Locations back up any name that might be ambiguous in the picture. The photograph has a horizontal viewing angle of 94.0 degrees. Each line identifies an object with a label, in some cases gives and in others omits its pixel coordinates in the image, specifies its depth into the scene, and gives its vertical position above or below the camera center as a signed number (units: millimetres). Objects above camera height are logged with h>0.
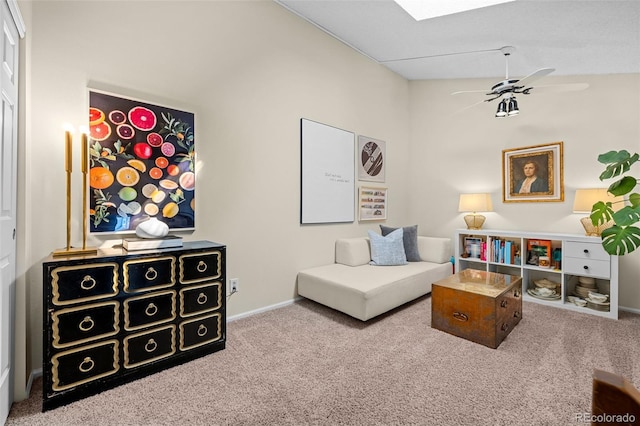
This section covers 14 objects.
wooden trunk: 2266 -770
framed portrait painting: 3580 +487
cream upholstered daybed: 2652 -669
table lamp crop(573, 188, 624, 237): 3074 +104
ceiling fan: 2634 +1193
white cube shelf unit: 2977 -542
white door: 1411 +89
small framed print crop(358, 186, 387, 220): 4031 +118
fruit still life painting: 2045 +339
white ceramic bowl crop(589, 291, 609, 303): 2977 -850
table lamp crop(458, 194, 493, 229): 3930 +73
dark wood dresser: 1585 -643
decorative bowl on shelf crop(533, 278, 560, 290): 3373 -819
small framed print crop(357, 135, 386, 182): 4008 +730
